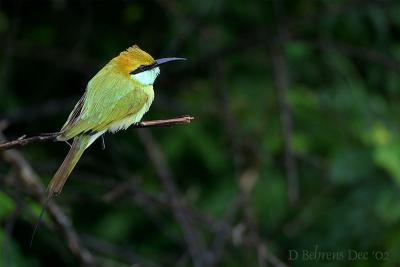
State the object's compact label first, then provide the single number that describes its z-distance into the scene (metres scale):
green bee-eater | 5.76
